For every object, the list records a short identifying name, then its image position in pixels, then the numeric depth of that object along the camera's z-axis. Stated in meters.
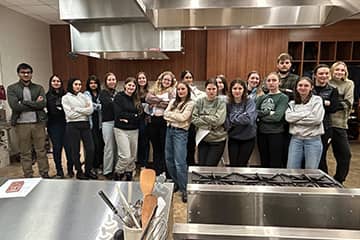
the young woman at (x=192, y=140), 3.13
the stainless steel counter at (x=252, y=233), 0.81
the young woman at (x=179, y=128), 2.84
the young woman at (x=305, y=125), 2.61
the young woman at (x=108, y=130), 3.38
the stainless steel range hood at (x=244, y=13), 1.43
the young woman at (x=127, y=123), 3.17
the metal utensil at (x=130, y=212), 0.87
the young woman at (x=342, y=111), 2.98
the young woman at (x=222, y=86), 3.37
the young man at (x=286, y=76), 3.05
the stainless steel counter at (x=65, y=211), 1.00
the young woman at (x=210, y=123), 2.74
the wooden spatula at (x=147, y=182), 0.96
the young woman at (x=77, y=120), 3.20
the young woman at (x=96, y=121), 3.62
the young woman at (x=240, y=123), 2.76
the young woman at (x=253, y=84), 3.33
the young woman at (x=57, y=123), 3.37
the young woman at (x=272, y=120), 2.80
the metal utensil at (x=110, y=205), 0.94
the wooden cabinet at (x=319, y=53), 5.41
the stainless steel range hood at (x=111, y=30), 1.90
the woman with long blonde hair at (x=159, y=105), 3.21
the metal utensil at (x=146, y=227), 0.75
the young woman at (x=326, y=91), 2.80
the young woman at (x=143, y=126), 3.39
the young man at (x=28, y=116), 3.17
